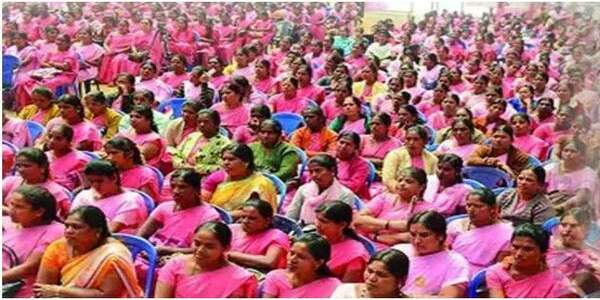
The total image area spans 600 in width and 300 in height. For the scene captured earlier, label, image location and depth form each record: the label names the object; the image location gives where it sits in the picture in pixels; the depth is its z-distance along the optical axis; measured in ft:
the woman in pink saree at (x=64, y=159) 11.98
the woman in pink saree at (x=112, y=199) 10.02
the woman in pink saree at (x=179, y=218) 9.87
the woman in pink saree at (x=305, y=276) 7.95
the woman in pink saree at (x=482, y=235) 9.53
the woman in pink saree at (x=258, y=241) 9.16
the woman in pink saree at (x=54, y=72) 19.90
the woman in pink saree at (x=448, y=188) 11.09
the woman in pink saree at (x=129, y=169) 11.44
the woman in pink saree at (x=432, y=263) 8.50
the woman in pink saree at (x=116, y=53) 23.12
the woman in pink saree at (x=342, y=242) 8.94
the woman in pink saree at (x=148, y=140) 13.32
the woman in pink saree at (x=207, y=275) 7.98
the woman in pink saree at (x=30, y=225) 8.75
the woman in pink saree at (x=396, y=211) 10.44
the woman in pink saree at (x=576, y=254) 8.36
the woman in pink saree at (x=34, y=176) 10.44
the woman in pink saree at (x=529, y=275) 8.11
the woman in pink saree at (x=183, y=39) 27.12
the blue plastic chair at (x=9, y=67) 21.35
